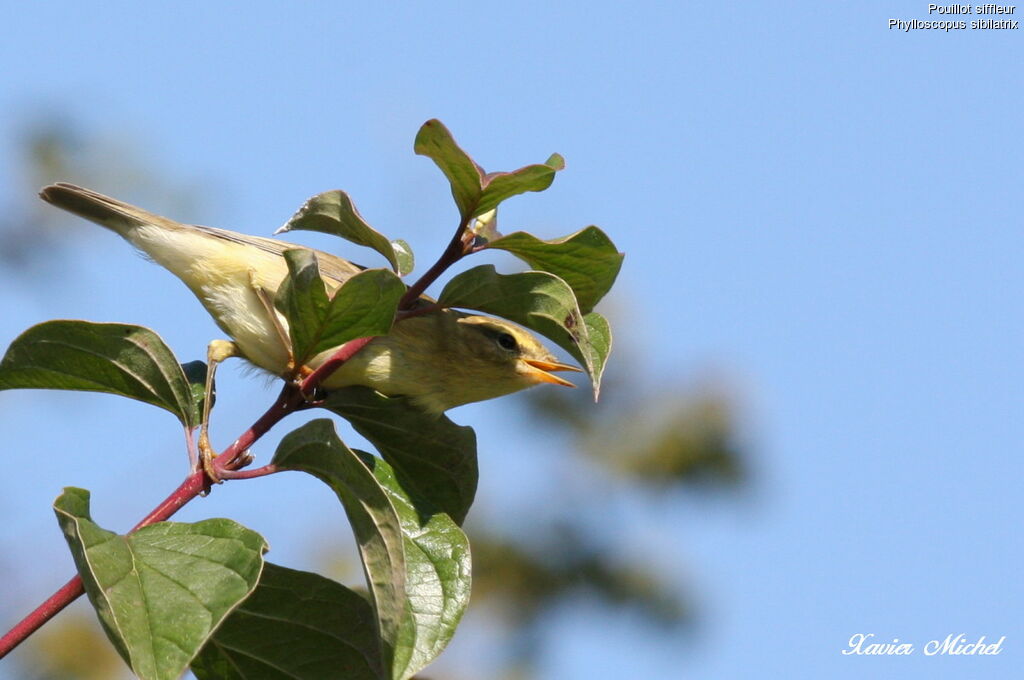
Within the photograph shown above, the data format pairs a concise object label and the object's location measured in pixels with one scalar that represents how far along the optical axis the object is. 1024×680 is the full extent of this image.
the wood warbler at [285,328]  5.83
